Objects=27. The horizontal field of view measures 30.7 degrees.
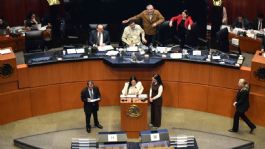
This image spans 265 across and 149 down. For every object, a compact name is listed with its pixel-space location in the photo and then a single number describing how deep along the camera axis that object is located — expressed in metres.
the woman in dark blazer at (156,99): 11.00
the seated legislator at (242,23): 16.14
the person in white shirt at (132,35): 13.04
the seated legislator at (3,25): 16.12
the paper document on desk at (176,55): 12.21
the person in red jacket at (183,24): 13.92
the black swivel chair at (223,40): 13.33
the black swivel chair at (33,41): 13.54
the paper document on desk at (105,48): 12.76
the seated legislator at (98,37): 12.96
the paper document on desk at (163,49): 12.62
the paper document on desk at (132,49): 12.62
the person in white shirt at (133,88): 11.09
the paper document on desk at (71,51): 12.48
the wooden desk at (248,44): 15.32
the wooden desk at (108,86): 11.75
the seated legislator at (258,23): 16.19
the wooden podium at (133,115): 10.61
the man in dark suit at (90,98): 10.89
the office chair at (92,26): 13.59
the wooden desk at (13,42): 15.50
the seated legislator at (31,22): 16.30
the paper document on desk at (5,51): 11.73
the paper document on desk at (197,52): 12.33
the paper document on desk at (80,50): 12.55
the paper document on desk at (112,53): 12.43
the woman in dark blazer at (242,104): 10.61
